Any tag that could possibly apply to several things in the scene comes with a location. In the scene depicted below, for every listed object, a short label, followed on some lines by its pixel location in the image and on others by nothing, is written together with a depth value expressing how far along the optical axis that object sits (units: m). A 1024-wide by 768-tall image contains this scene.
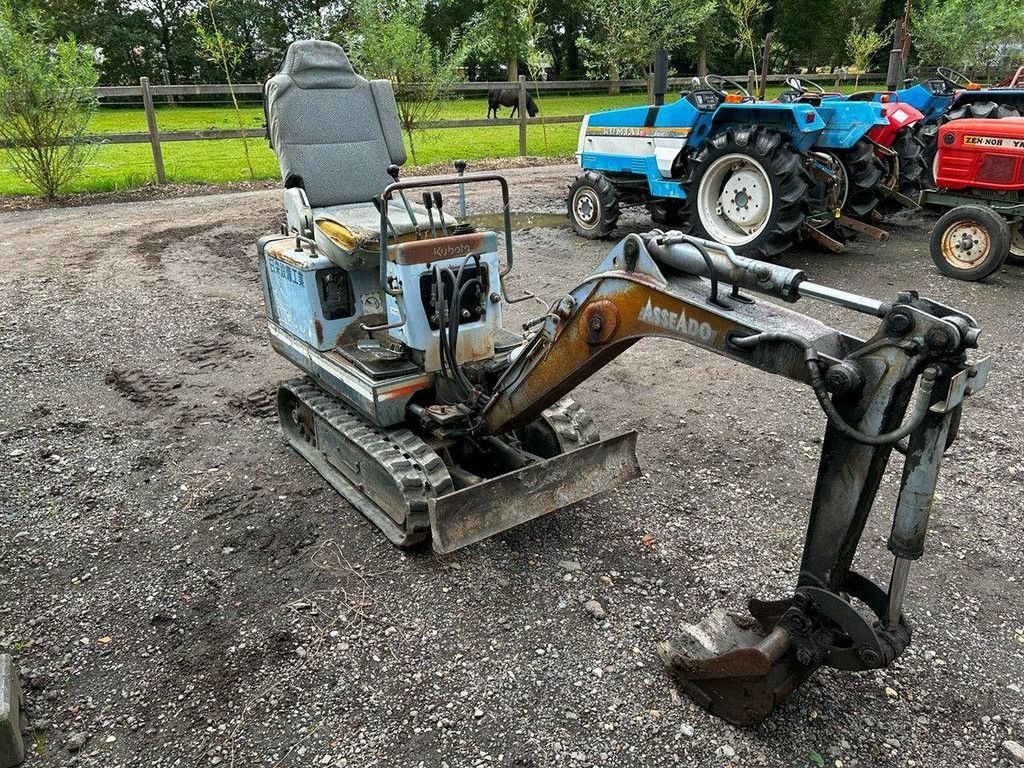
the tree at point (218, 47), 12.76
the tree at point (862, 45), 23.22
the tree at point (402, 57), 14.27
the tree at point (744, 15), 17.54
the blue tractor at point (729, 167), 8.45
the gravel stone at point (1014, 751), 2.75
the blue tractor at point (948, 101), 10.84
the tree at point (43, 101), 11.55
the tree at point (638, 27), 18.05
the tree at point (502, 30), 19.97
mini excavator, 2.44
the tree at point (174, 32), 39.41
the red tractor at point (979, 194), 8.05
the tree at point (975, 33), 26.16
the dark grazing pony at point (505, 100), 23.79
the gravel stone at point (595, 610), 3.50
